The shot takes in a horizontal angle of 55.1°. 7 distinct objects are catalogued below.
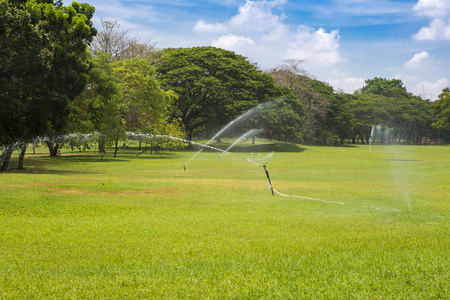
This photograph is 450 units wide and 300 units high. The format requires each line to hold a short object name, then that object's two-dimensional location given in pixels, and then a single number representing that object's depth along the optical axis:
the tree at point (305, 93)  82.31
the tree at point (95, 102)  35.41
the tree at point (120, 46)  64.06
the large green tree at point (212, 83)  60.91
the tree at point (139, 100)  47.50
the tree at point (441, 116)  97.76
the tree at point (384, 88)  149.05
